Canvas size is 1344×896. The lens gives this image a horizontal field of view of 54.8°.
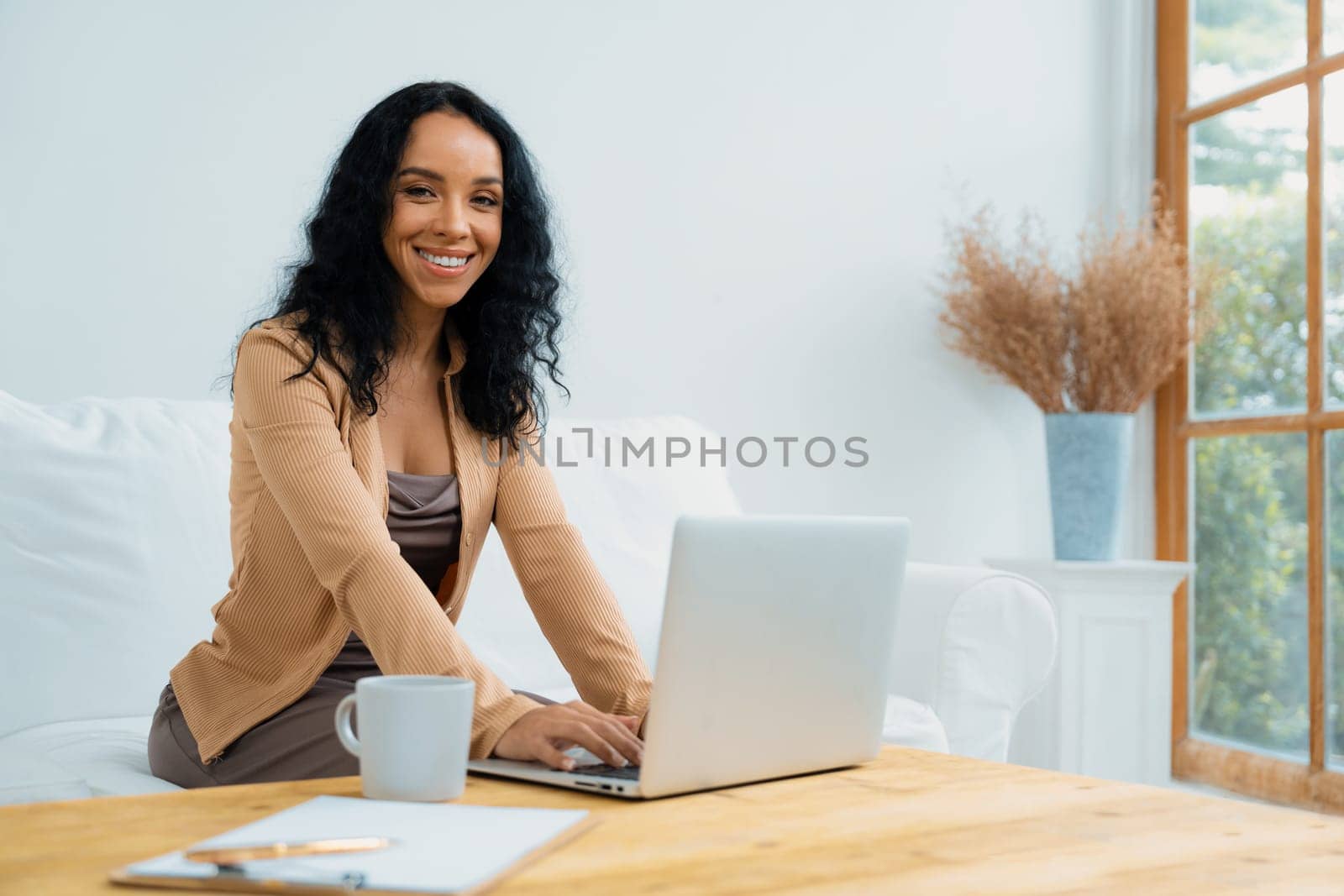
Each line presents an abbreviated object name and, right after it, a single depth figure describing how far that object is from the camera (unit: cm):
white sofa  168
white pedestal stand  280
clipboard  62
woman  129
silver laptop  88
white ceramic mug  82
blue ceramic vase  292
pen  64
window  282
